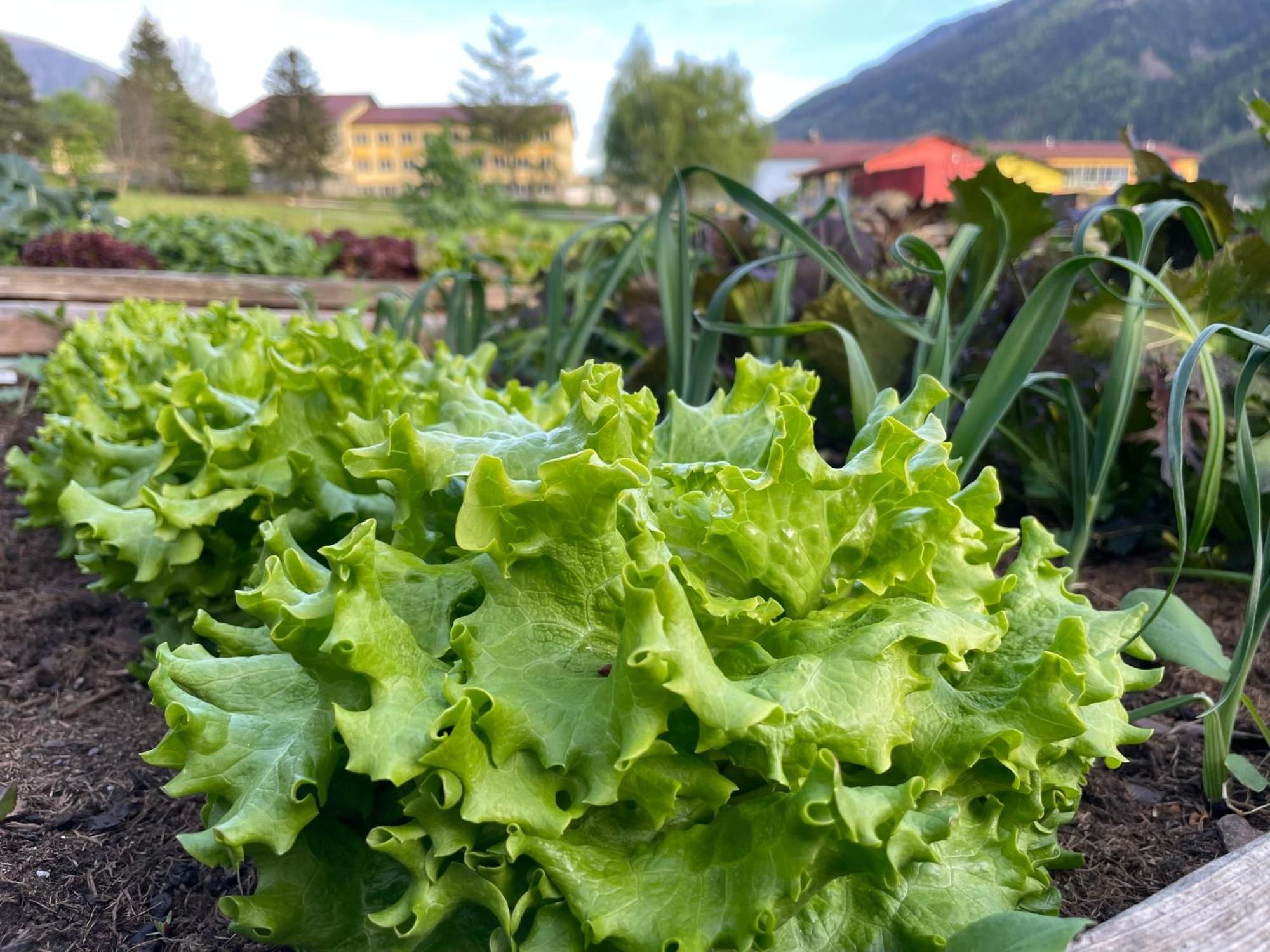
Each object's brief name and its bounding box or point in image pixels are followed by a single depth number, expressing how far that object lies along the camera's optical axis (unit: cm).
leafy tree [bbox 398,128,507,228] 1494
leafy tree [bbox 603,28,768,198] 6444
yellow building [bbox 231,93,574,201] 5769
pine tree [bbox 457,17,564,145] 5875
